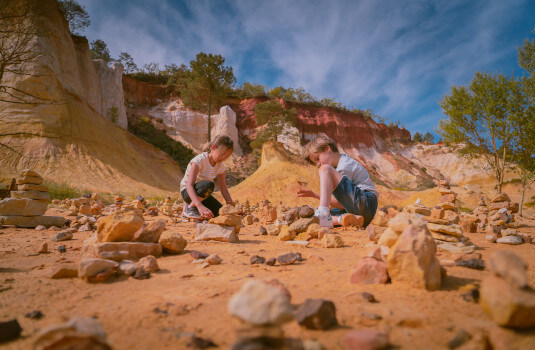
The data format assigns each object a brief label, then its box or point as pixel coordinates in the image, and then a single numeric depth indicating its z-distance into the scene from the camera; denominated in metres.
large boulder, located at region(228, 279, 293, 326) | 0.79
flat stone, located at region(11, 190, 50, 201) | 4.26
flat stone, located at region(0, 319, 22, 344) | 0.96
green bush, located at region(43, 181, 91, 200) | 9.43
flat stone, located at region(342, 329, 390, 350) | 0.84
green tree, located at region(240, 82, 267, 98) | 32.44
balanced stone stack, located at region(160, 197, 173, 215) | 6.17
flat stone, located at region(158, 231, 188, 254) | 2.37
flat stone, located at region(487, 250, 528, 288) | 0.95
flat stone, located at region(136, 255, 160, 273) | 1.77
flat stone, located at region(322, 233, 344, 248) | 2.61
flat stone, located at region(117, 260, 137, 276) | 1.73
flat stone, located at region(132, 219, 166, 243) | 2.28
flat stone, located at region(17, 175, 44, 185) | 4.28
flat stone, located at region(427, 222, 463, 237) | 2.47
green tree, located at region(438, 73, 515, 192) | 11.68
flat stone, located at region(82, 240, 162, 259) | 1.96
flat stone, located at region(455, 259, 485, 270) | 1.76
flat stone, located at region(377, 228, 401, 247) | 1.68
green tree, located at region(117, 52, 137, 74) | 29.92
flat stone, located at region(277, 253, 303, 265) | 2.03
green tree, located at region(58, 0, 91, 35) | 19.17
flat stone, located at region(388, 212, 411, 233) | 1.61
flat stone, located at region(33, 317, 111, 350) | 0.77
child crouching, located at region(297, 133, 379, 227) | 3.50
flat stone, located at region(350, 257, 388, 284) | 1.49
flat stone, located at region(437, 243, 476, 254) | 2.20
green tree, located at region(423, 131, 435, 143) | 41.97
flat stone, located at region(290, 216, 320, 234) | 3.25
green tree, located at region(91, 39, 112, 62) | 26.81
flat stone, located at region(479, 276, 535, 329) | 0.87
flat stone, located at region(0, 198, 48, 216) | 4.10
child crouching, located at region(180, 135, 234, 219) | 4.40
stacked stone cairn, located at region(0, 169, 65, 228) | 4.11
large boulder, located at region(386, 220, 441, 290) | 1.36
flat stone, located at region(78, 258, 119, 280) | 1.60
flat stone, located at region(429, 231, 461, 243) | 2.48
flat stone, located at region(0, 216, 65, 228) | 4.05
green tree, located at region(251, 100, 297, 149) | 19.70
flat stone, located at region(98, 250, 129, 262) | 1.88
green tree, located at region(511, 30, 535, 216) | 11.29
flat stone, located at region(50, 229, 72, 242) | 2.96
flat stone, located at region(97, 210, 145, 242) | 2.16
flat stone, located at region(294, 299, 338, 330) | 0.99
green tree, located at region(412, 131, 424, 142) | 42.21
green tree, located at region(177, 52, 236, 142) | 21.95
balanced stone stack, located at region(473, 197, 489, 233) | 4.24
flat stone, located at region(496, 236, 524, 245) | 2.82
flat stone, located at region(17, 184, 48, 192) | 4.31
